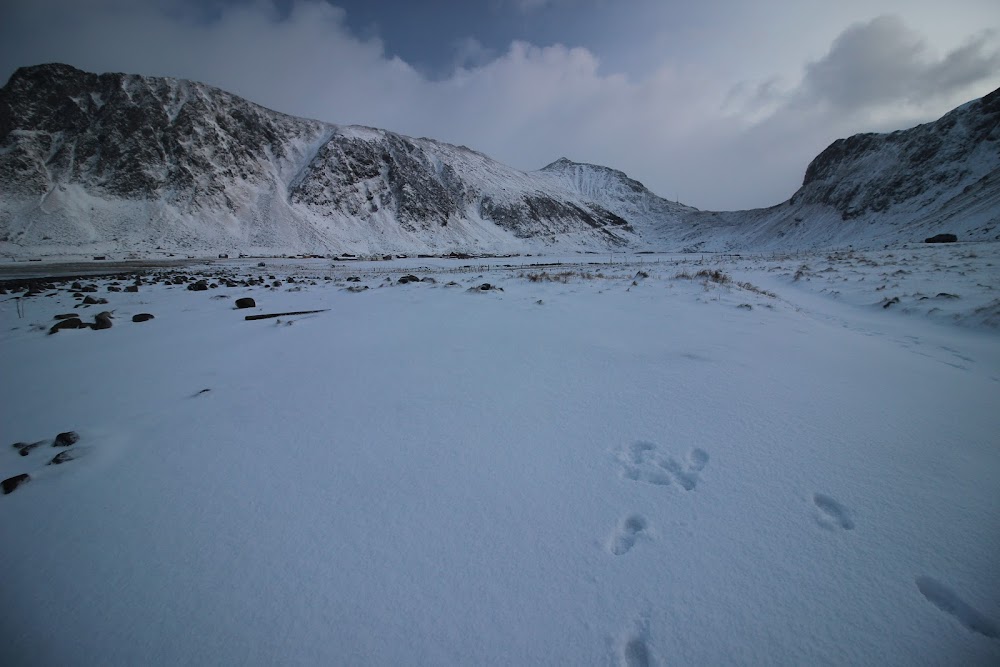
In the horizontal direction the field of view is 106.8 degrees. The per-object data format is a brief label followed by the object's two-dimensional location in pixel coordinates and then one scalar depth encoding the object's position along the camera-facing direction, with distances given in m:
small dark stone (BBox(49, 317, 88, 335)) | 5.99
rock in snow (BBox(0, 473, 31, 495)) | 2.29
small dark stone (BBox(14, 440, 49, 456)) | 2.72
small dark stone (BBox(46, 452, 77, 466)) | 2.57
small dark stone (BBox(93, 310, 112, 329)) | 6.28
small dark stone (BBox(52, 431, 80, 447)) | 2.79
